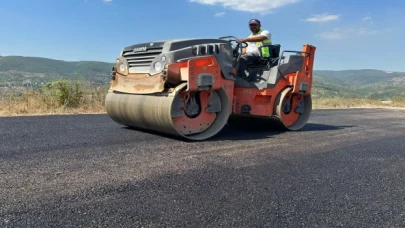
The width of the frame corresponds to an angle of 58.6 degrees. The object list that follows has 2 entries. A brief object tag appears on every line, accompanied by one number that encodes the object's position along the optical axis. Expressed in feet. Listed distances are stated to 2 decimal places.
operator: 22.09
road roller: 17.20
